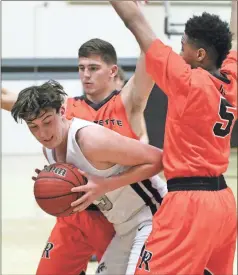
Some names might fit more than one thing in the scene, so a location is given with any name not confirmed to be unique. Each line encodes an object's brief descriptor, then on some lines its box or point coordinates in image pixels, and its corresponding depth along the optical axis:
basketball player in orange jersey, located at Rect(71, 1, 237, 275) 5.41
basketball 5.57
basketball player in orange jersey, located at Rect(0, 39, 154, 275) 6.74
